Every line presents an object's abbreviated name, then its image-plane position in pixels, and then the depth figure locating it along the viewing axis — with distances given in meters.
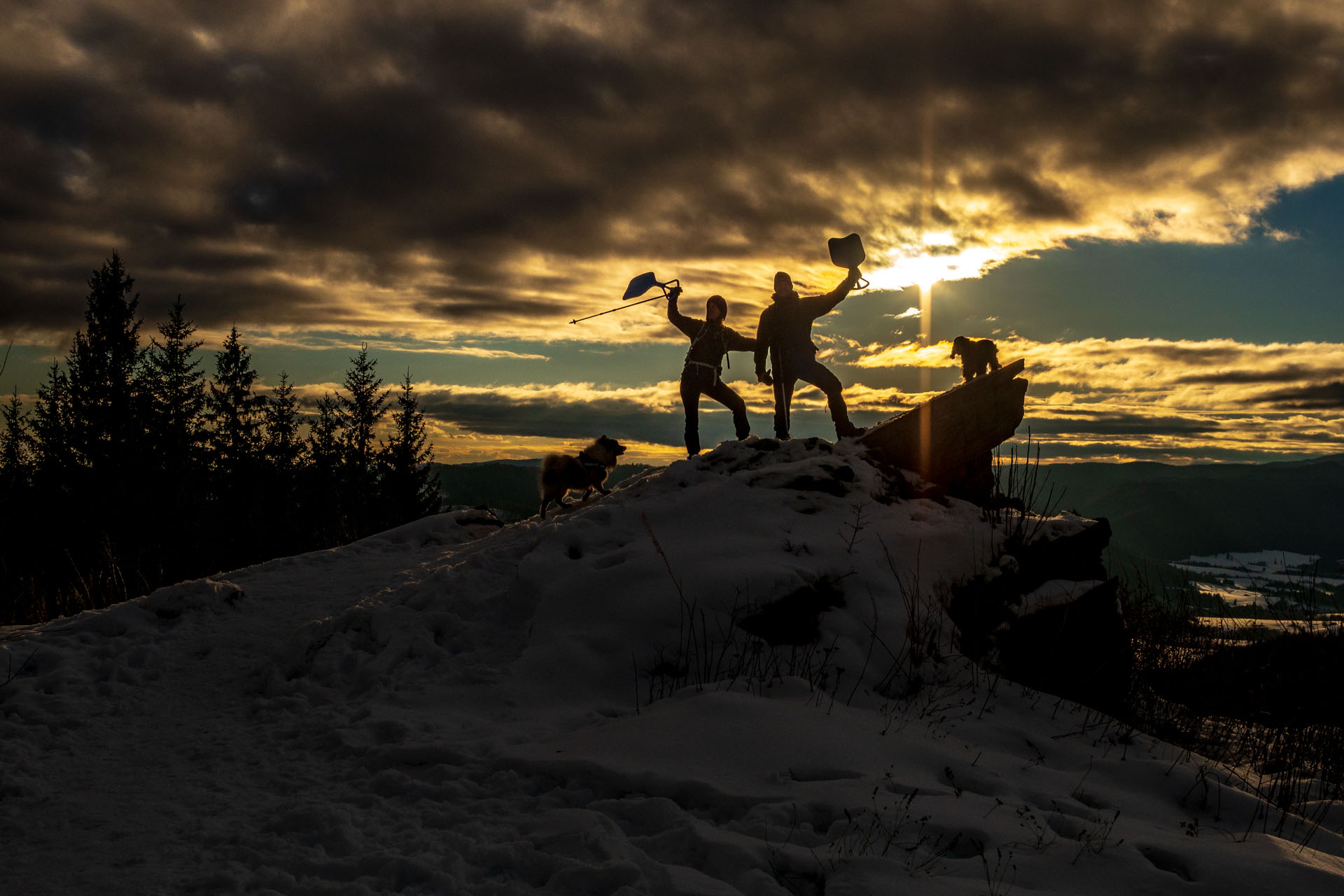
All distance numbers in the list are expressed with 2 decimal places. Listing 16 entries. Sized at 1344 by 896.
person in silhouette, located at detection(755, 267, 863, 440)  10.78
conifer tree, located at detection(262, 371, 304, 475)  37.78
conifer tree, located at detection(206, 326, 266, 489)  36.38
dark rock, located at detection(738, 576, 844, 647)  5.89
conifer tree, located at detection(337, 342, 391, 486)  38.41
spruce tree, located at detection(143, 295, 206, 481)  30.09
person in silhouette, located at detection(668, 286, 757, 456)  11.38
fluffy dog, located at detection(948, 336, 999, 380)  10.18
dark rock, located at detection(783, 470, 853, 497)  7.78
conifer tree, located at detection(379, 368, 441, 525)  32.50
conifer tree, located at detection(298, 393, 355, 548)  34.84
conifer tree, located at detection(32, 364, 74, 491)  28.30
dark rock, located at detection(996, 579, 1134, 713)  6.60
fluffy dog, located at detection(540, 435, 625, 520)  10.83
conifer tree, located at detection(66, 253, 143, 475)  28.31
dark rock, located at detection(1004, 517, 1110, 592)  7.45
